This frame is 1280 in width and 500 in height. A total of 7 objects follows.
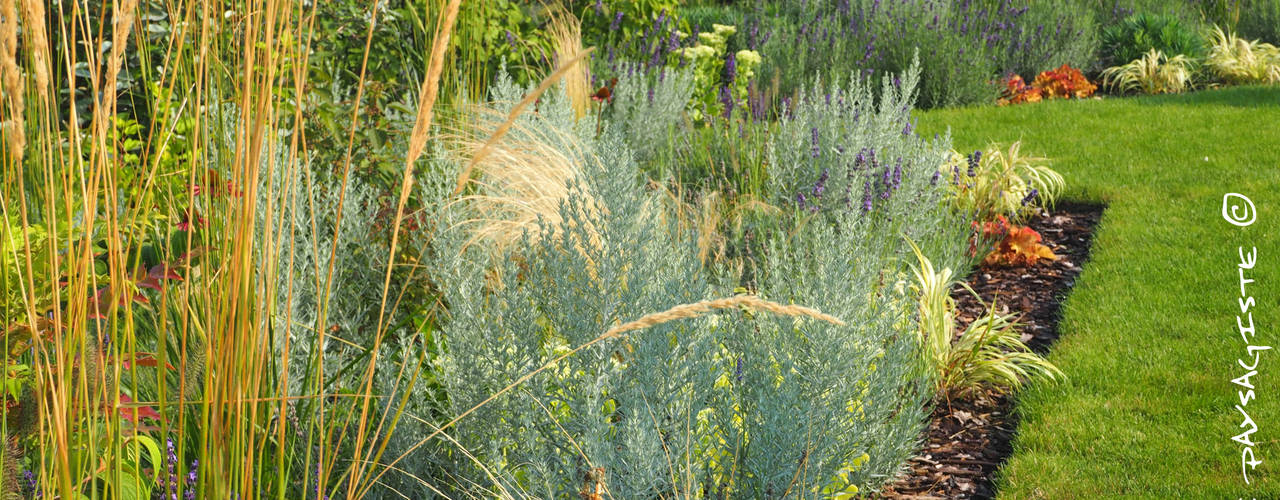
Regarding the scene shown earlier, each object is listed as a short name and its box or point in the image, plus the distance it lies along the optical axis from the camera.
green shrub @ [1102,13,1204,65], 8.37
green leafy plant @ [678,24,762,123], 5.98
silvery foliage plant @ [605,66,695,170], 5.30
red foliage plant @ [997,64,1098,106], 7.80
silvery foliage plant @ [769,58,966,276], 4.05
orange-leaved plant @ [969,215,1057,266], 4.50
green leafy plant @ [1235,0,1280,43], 9.23
